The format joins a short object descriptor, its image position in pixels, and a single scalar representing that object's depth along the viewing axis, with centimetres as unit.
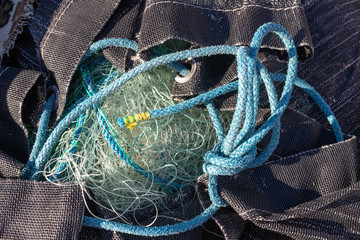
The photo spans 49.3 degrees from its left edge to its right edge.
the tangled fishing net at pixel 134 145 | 105
